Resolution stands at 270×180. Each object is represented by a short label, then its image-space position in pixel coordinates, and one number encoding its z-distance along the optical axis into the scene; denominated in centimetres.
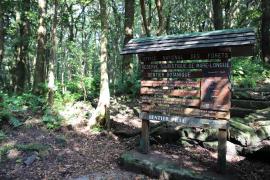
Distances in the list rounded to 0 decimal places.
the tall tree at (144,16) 1024
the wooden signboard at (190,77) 451
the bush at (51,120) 672
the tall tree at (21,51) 1264
